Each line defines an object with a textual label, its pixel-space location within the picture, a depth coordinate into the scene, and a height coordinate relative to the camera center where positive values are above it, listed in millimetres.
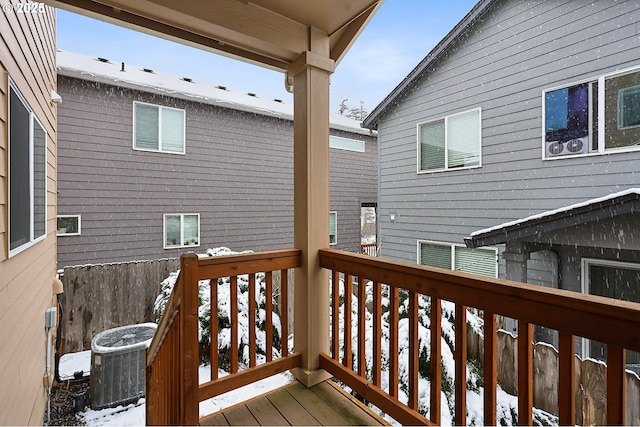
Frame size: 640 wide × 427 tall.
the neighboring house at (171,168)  5379 +868
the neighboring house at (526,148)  2945 +742
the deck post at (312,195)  2171 +119
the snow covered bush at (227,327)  3770 -1356
